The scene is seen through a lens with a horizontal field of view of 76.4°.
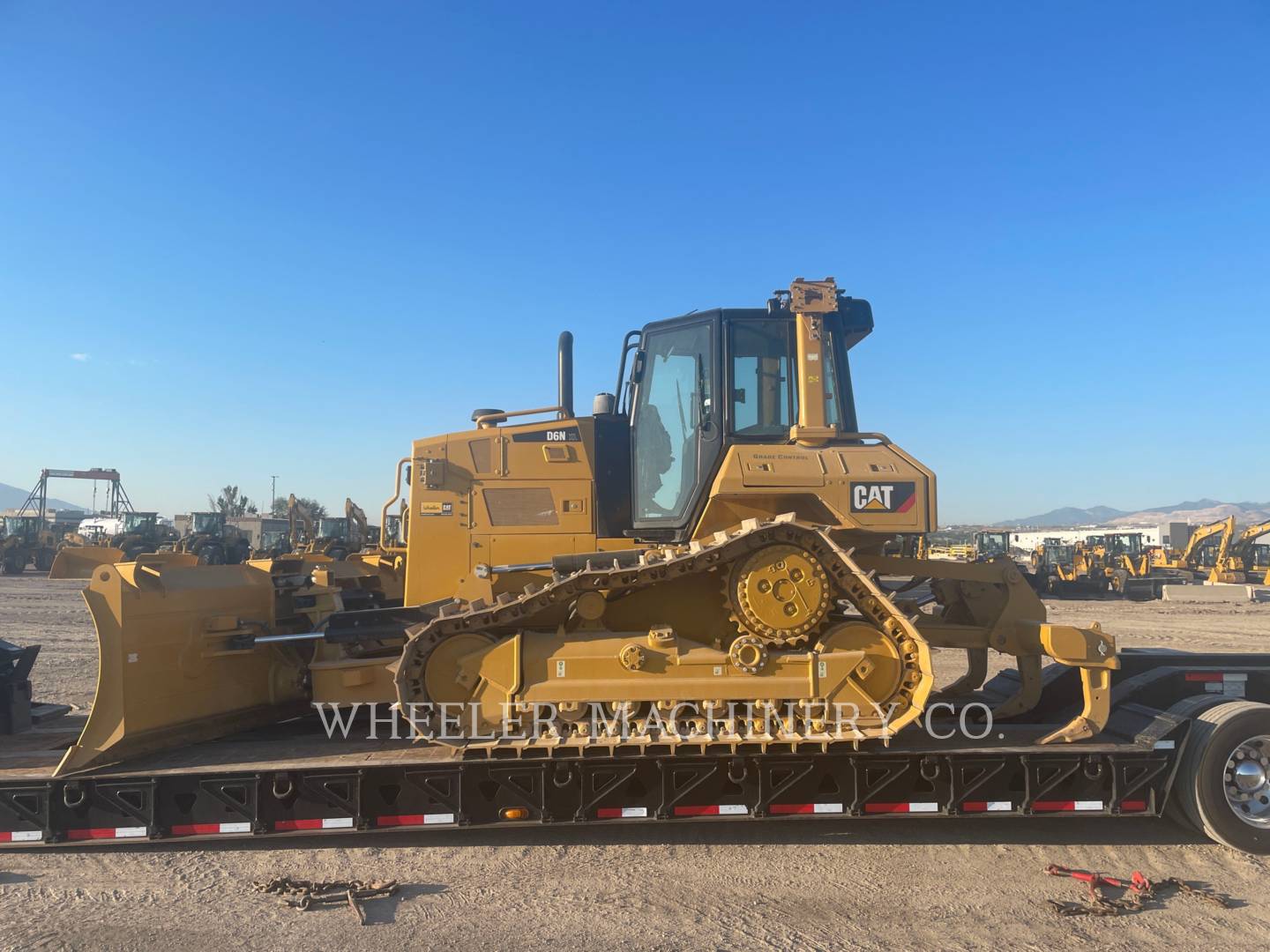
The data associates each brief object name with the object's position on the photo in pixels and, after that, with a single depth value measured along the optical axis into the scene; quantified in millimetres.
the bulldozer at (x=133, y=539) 16453
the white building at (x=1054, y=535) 84094
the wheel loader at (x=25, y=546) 36688
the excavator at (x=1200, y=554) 32812
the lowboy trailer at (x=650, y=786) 5191
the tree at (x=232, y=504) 81950
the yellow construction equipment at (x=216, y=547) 27141
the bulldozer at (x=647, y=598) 5273
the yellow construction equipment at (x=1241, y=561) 32094
